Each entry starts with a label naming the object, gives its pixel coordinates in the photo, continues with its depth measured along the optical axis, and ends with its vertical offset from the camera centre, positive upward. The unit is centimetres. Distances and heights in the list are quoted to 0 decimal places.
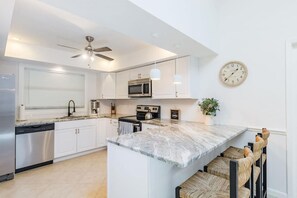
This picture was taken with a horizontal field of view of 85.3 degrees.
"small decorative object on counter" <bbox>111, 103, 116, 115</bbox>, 507 -32
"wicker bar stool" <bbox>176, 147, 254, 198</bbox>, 102 -73
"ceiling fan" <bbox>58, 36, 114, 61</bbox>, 268 +84
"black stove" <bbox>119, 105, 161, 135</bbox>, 346 -44
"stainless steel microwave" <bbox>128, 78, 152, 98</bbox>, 363 +29
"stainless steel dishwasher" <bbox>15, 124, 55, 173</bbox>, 302 -92
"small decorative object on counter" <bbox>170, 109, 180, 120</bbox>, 348 -30
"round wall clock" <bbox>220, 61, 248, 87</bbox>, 255 +44
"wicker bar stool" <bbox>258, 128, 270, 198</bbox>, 185 -85
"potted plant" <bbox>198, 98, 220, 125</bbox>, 271 -15
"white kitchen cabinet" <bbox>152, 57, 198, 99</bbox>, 297 +40
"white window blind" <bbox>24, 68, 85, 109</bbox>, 377 +28
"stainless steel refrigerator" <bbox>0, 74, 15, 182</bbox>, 269 -46
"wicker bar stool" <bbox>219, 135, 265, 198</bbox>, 139 -67
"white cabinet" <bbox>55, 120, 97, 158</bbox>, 356 -87
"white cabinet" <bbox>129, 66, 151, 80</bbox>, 376 +67
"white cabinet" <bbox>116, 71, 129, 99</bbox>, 426 +42
